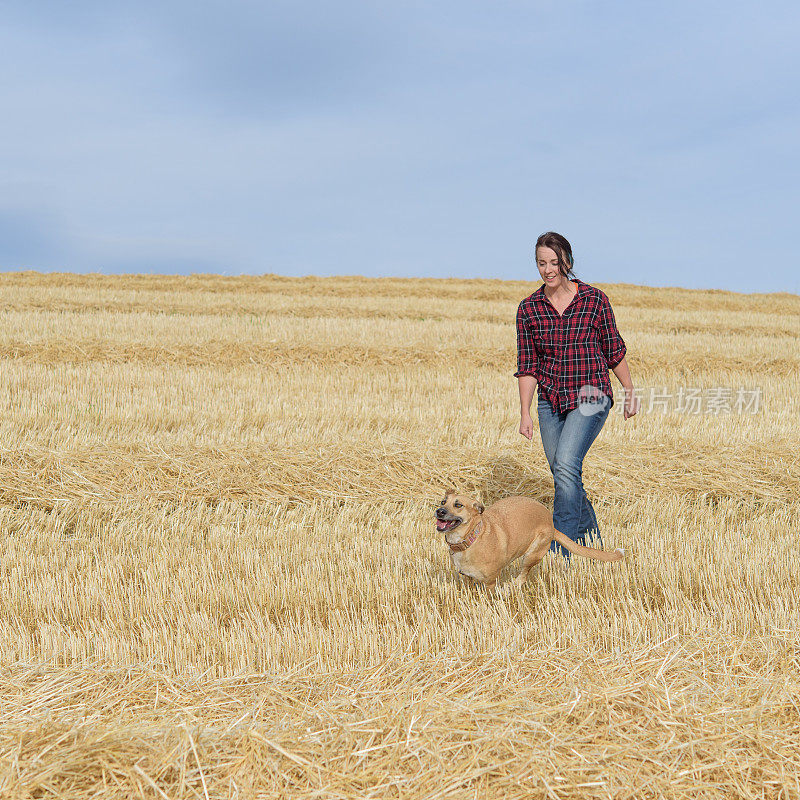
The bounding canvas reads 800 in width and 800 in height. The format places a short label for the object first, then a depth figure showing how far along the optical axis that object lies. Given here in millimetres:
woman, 4609
